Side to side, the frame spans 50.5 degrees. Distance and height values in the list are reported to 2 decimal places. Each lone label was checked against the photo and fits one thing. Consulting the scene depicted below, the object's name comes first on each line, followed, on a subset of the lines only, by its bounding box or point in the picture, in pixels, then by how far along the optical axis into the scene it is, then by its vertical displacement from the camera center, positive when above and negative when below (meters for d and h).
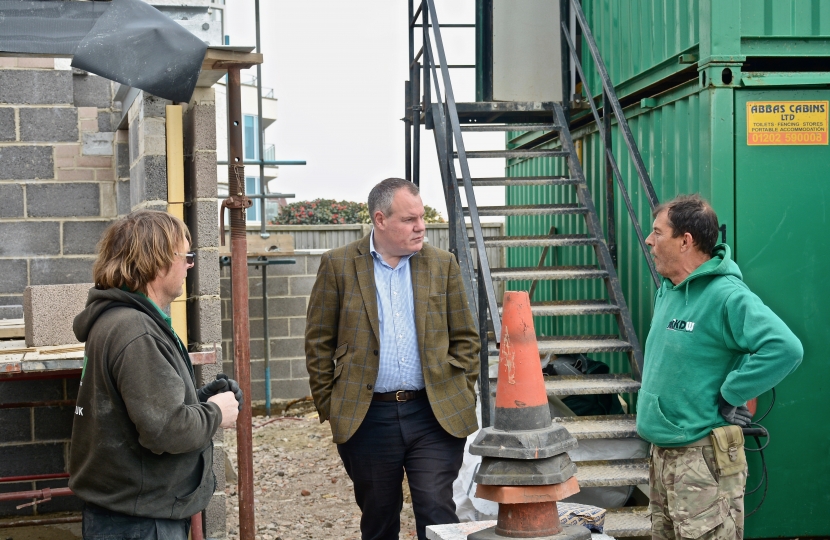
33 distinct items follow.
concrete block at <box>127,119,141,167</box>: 5.16 +0.62
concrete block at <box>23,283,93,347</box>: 4.12 -0.33
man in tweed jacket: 3.80 -0.55
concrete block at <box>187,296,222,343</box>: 4.89 -0.45
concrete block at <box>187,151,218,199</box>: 4.84 +0.36
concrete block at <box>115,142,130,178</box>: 5.88 +0.54
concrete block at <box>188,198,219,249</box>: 4.83 +0.09
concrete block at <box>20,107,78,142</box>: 5.88 +0.78
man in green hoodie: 3.16 -0.51
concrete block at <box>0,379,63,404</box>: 5.34 -0.91
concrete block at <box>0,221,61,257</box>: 5.79 +0.02
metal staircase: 5.13 -0.22
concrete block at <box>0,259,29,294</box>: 5.79 -0.23
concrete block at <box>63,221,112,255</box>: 5.91 +0.03
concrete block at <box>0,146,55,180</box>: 5.83 +0.52
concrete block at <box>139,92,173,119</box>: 4.83 +0.74
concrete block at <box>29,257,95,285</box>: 5.84 -0.20
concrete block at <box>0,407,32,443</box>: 5.41 -1.13
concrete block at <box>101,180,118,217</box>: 5.95 +0.24
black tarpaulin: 3.81 +0.89
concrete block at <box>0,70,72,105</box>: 5.86 +1.03
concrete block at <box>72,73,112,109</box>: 6.00 +1.02
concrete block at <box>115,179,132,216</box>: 5.75 +0.28
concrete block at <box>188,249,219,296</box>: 4.89 -0.19
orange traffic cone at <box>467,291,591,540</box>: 2.22 -0.58
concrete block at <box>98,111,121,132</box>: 6.09 +0.82
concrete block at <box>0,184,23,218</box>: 5.79 +0.27
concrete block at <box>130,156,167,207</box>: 4.79 +0.33
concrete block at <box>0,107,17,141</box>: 5.82 +0.77
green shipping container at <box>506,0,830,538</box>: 5.18 +0.24
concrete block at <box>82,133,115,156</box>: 5.95 +0.65
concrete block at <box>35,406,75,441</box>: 5.46 -1.14
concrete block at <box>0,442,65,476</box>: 5.42 -1.35
